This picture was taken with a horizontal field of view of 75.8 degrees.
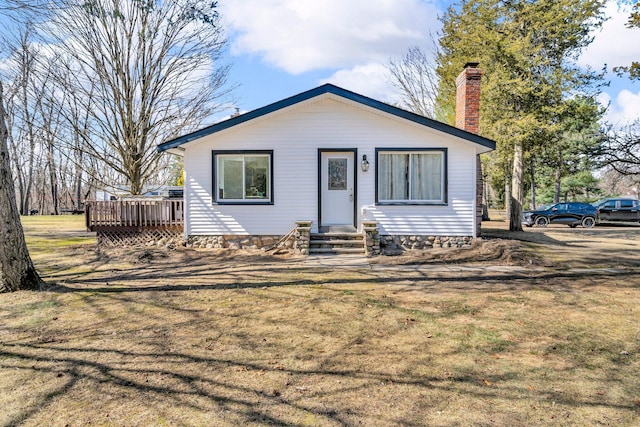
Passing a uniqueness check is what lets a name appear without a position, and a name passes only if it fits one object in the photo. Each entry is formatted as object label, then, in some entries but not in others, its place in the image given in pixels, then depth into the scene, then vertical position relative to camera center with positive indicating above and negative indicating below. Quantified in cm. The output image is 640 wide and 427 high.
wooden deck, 1179 -28
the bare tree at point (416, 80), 2606 +811
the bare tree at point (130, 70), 1563 +543
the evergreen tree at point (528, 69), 1580 +545
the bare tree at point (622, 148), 1202 +167
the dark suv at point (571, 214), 2062 -47
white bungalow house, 1116 +74
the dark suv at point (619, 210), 2133 -29
